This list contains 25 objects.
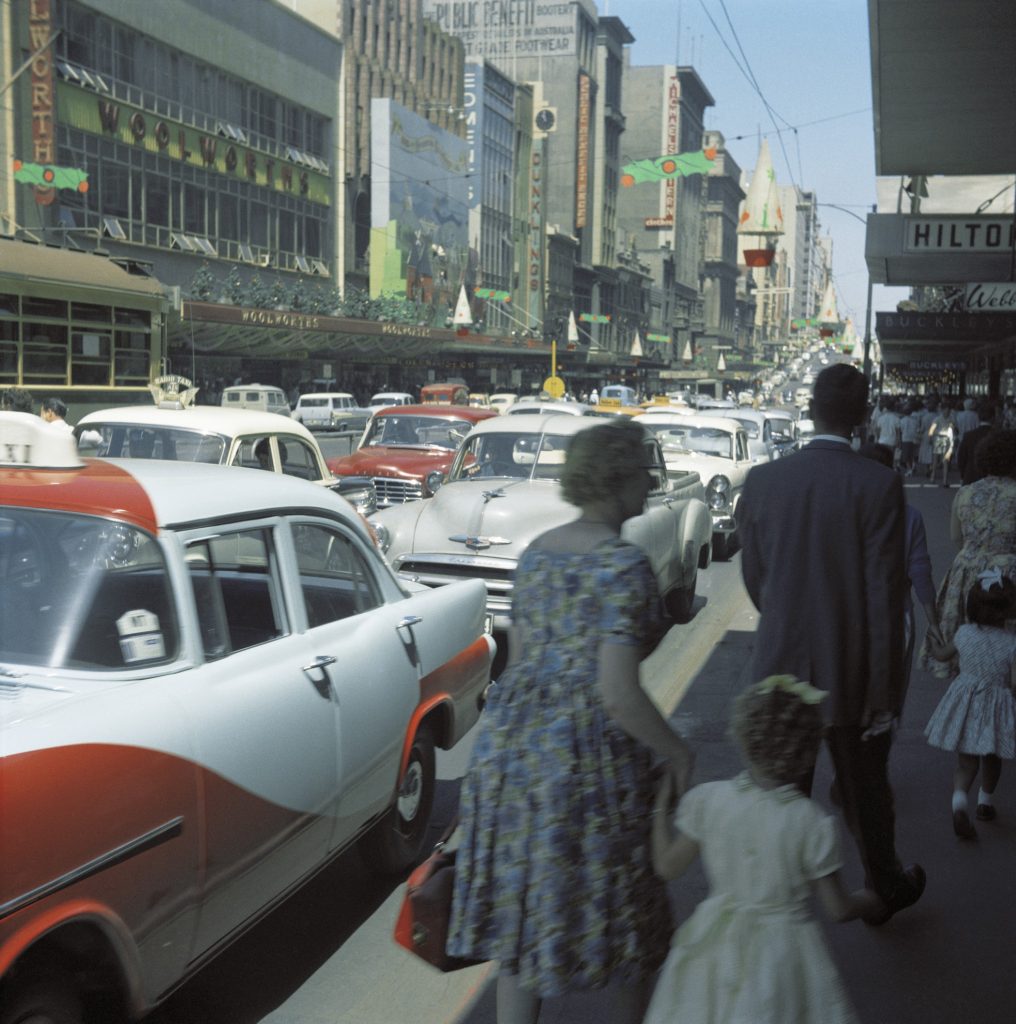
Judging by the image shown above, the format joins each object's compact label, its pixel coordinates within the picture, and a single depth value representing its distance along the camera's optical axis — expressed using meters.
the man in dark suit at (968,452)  11.64
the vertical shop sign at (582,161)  112.94
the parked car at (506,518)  8.97
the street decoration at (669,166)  27.16
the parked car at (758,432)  21.06
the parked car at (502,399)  45.11
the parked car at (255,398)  38.09
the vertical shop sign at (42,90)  39.50
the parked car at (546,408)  20.16
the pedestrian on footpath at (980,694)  5.59
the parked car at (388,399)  45.91
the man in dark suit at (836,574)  4.22
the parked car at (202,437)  9.74
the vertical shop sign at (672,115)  151.75
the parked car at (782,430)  23.28
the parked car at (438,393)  44.89
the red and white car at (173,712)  3.11
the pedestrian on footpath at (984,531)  5.97
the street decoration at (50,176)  35.50
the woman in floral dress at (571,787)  3.14
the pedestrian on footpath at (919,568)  5.14
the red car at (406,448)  14.89
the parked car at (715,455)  15.39
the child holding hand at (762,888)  2.92
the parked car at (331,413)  42.22
